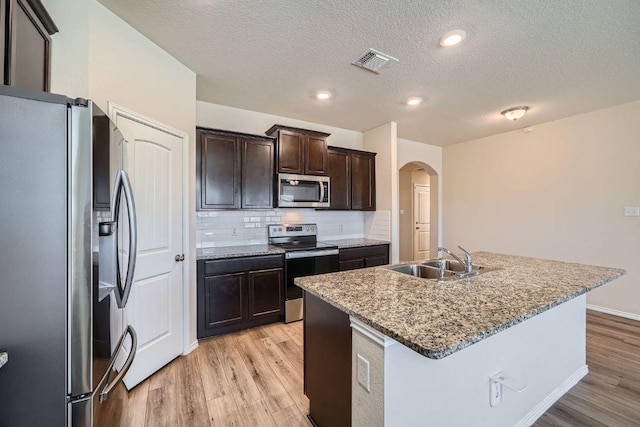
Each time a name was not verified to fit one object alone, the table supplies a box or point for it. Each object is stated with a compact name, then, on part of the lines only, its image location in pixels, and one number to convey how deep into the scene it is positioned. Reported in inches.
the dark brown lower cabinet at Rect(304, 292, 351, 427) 52.2
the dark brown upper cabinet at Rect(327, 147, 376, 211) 156.0
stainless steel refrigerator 32.5
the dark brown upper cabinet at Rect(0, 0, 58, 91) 44.7
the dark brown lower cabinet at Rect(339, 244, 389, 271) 145.0
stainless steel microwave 135.5
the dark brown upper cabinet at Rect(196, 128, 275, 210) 117.3
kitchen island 41.2
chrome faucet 74.9
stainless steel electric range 125.5
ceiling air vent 88.8
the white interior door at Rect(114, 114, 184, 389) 79.3
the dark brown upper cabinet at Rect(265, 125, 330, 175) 134.6
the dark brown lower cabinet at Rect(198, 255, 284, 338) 107.9
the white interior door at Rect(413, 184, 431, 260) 271.6
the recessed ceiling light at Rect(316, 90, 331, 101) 118.7
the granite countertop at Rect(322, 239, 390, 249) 146.3
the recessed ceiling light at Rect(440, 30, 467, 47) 77.9
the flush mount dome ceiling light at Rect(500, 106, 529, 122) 132.8
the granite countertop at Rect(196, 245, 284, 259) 109.8
